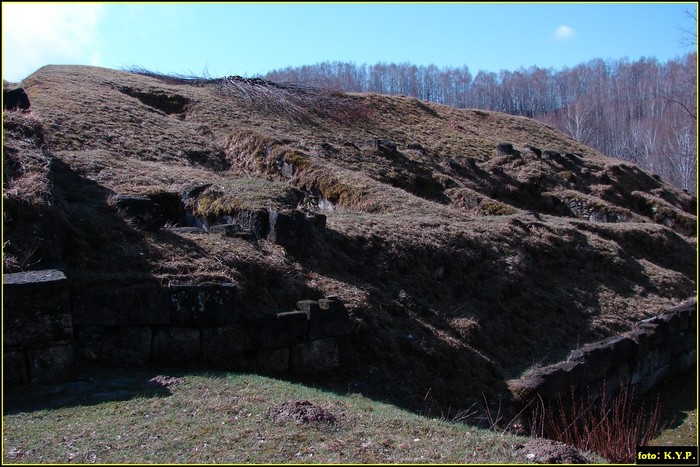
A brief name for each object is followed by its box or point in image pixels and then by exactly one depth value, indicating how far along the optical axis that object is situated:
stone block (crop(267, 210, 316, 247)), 11.09
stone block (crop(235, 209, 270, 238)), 11.29
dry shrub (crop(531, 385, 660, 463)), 7.46
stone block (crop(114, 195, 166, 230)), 9.84
